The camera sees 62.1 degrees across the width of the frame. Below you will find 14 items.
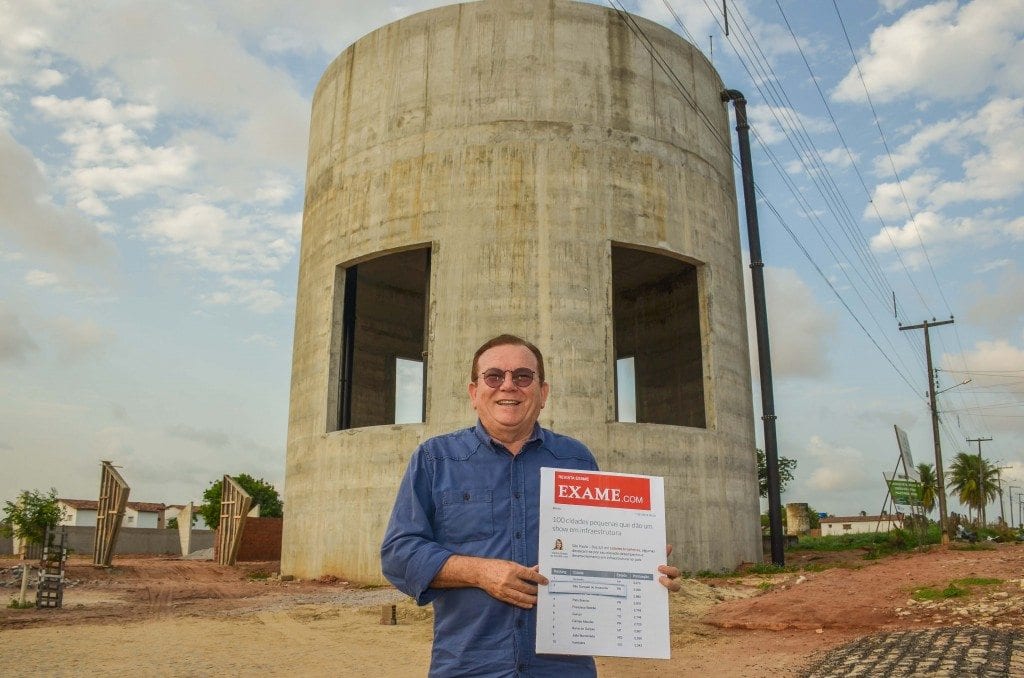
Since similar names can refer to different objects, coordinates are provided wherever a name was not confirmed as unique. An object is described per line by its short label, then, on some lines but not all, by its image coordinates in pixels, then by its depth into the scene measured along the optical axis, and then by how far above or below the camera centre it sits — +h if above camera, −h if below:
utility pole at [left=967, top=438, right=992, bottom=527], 68.79 +1.58
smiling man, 2.90 -0.02
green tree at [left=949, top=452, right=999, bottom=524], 81.94 +4.07
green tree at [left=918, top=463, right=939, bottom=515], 45.32 +3.04
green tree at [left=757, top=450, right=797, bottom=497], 35.61 +2.17
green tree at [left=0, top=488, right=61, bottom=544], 20.70 +0.02
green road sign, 22.22 +0.76
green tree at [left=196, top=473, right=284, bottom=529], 57.19 +1.21
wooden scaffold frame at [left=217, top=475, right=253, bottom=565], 26.69 -0.08
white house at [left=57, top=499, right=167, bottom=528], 71.00 +0.18
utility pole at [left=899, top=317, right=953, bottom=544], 30.14 +3.94
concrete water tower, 16.42 +5.85
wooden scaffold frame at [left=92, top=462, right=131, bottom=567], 24.42 +0.06
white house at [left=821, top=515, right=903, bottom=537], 93.44 -0.31
